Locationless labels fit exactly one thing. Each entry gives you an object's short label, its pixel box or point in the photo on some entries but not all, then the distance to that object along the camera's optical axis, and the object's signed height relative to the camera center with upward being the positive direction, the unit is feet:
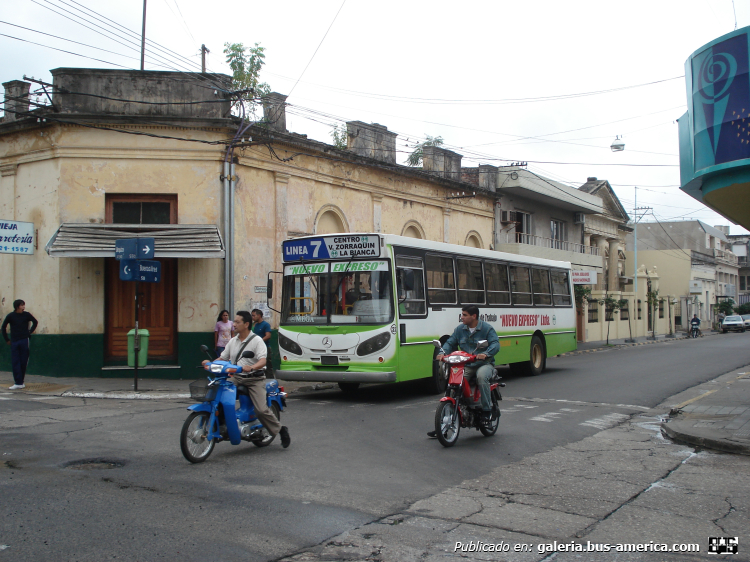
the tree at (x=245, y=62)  114.36 +42.81
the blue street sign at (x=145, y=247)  44.27 +4.26
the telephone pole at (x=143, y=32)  89.10 +39.57
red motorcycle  26.81 -3.89
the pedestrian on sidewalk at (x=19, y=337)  44.68 -1.62
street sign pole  44.70 -2.21
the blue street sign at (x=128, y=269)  44.74 +2.84
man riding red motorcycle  28.07 -1.63
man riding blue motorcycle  25.07 -2.07
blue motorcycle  23.52 -3.82
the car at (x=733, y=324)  181.47 -4.89
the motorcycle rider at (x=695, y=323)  160.76 -4.00
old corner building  52.65 +8.51
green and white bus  40.04 +0.18
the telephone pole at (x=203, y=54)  108.75 +42.04
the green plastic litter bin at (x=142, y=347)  51.16 -2.81
